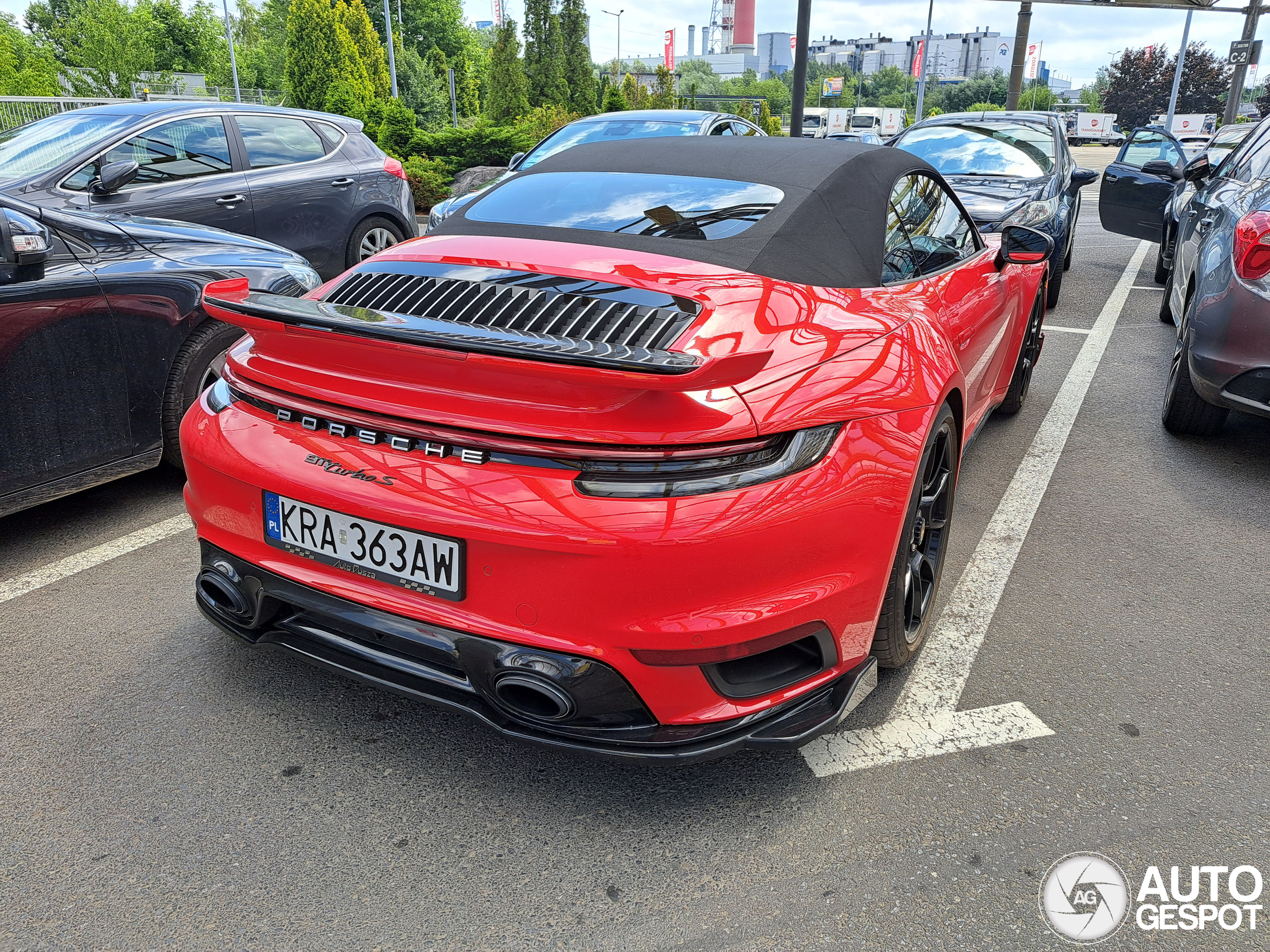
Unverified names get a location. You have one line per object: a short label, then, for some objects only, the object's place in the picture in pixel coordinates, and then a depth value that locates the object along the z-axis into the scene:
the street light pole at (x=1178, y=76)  44.69
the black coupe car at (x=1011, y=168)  6.80
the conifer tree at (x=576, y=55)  30.21
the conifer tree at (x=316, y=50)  33.03
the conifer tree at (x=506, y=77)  28.03
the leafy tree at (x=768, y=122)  33.61
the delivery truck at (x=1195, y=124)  59.41
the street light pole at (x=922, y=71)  44.03
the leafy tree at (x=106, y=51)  48.12
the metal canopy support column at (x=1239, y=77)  25.97
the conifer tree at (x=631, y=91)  36.51
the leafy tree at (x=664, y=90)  31.05
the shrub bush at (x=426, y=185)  14.83
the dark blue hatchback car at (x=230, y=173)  5.71
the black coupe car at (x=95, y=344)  3.11
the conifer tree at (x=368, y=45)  39.25
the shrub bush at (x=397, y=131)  16.19
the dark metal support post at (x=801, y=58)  13.56
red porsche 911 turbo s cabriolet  1.79
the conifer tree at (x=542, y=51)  30.05
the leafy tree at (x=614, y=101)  24.41
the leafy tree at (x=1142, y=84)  75.00
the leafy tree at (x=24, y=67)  35.53
